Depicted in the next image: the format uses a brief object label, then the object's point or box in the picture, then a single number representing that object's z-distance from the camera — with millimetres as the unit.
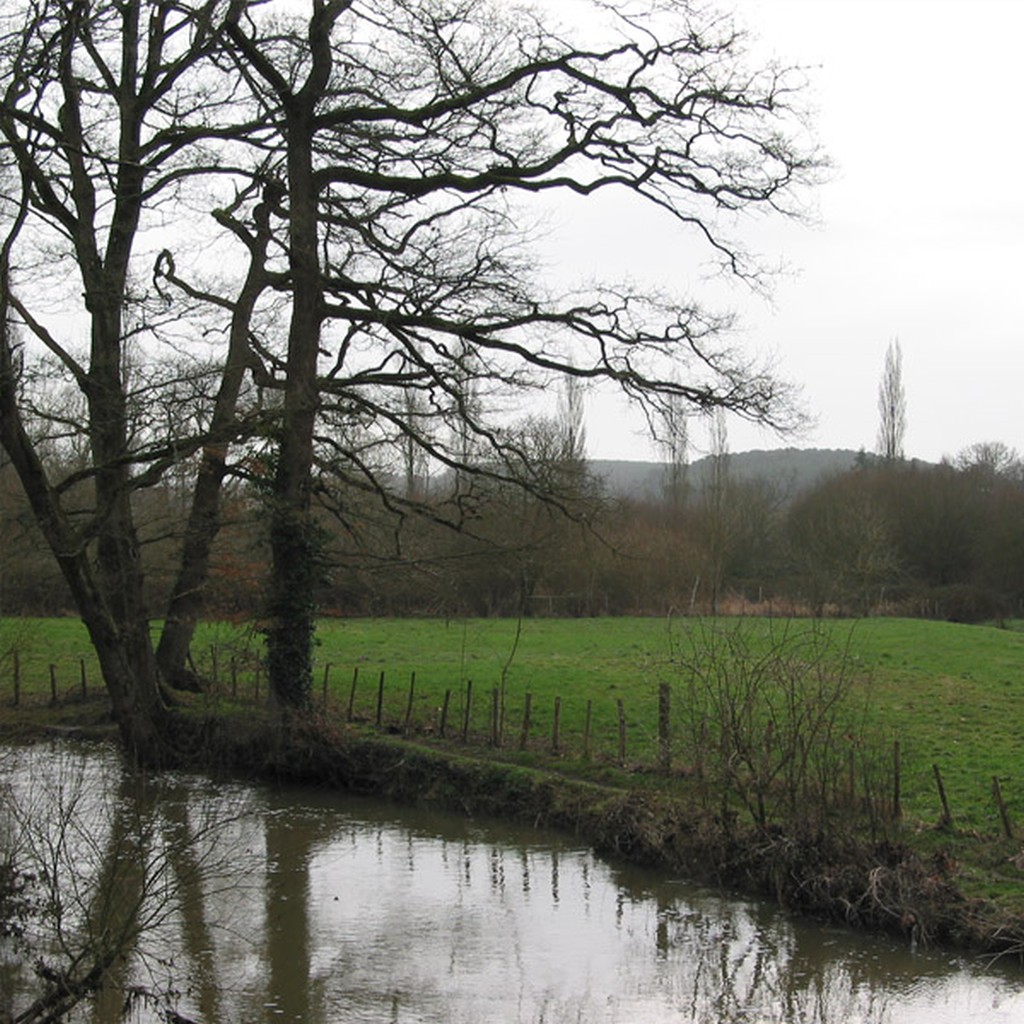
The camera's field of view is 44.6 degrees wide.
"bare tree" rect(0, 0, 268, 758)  17672
